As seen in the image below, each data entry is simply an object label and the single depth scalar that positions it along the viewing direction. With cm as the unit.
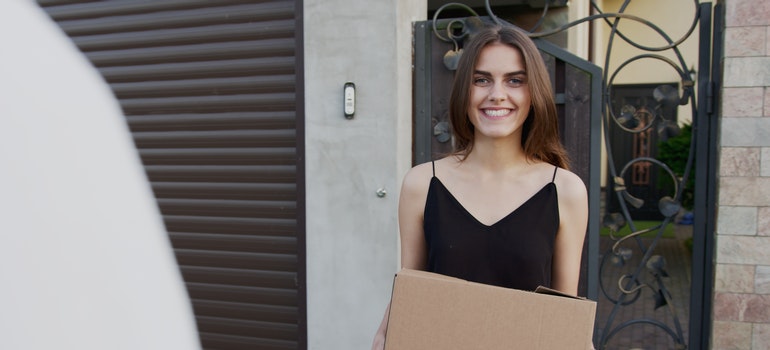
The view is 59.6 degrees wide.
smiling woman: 178
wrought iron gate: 301
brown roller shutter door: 381
